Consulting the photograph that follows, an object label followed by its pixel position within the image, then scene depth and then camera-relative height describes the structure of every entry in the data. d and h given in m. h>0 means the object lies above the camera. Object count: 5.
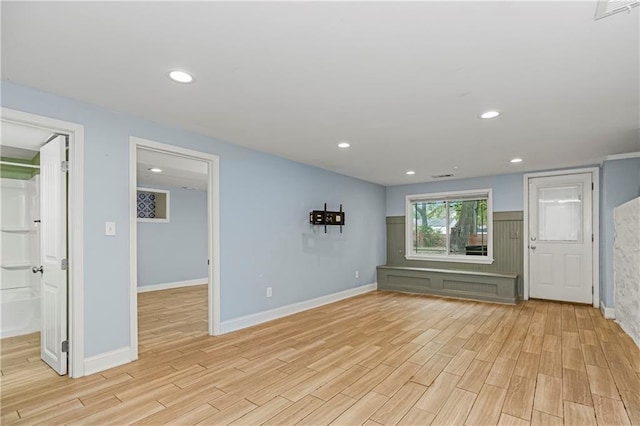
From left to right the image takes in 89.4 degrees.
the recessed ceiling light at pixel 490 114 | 2.90 +0.89
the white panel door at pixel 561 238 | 5.18 -0.44
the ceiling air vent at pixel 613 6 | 1.51 +0.98
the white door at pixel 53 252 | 2.72 -0.35
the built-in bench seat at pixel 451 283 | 5.38 -1.30
